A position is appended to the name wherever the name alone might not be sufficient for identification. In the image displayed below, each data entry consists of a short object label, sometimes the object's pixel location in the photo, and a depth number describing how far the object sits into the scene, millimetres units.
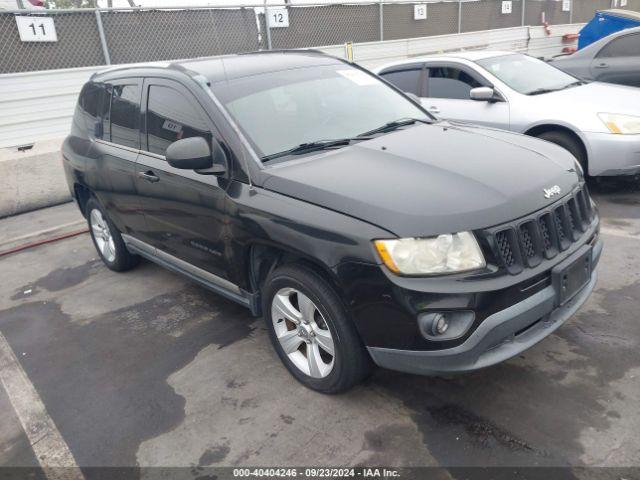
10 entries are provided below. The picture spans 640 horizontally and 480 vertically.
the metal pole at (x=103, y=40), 7984
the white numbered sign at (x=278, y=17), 10070
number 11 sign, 7453
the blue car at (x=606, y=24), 11109
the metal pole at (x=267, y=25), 9714
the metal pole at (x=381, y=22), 11781
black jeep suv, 2451
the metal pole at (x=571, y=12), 17406
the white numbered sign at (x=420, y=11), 12539
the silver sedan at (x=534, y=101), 5410
